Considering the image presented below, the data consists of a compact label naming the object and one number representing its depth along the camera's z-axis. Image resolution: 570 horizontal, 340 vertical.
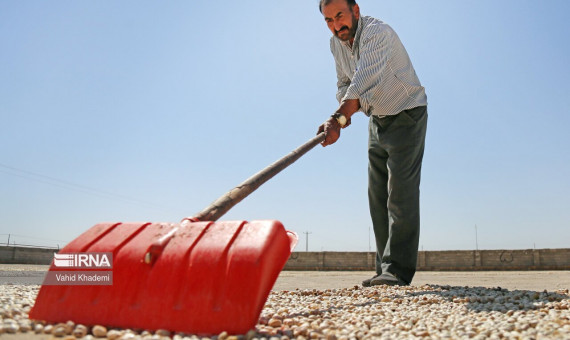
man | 2.60
